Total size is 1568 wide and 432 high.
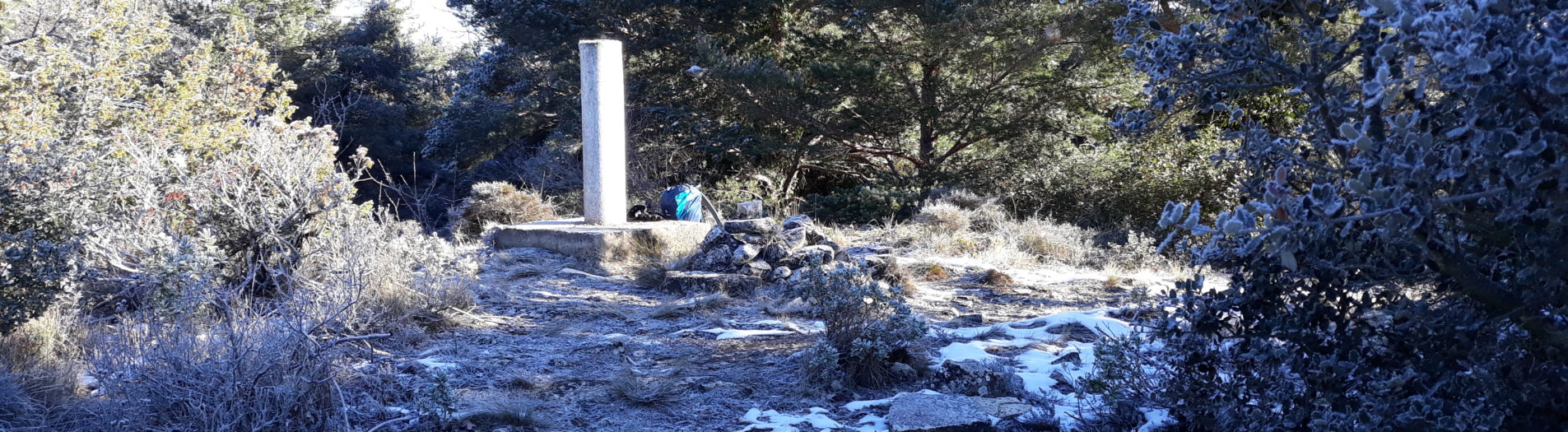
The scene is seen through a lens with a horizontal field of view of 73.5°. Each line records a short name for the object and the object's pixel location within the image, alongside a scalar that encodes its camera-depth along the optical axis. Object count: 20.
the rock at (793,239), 6.90
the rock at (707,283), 6.20
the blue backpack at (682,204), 9.30
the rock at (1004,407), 3.41
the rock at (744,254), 6.54
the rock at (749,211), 9.16
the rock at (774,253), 6.64
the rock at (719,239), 6.79
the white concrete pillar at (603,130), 8.55
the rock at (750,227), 6.86
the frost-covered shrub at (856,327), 4.00
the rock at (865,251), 6.86
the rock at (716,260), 6.56
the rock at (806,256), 6.55
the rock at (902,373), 4.02
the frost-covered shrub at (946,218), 9.41
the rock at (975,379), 3.79
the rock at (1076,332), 4.80
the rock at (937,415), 3.27
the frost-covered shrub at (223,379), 2.98
